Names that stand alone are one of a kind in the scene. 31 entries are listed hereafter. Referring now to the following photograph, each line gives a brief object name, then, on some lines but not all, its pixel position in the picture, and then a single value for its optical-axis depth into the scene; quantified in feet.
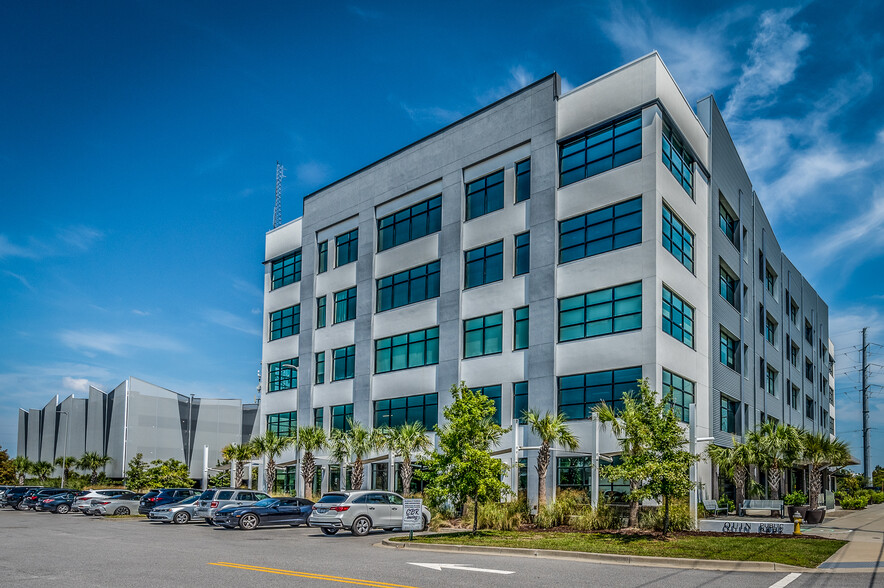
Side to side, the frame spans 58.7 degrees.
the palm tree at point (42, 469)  302.25
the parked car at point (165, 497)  132.05
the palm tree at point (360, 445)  136.77
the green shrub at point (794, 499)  119.14
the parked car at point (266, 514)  103.50
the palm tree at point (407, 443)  128.57
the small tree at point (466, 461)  84.23
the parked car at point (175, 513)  119.85
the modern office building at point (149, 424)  264.72
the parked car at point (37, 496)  162.09
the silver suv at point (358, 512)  90.74
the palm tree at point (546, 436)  104.27
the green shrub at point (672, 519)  83.92
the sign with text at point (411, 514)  80.94
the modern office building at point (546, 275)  111.24
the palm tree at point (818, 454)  131.64
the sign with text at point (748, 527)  81.97
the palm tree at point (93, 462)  264.70
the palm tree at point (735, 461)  119.75
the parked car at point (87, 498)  141.79
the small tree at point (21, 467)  306.16
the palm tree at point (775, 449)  123.75
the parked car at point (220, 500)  112.68
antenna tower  202.65
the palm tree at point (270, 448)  157.69
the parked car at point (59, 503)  153.69
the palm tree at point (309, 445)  150.00
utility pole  318.86
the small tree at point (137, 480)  193.36
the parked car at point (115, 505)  138.41
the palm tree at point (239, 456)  176.45
